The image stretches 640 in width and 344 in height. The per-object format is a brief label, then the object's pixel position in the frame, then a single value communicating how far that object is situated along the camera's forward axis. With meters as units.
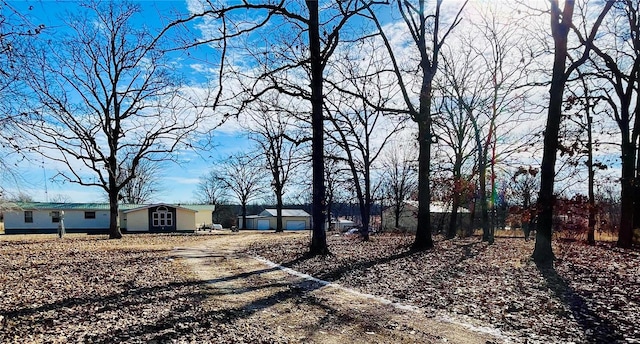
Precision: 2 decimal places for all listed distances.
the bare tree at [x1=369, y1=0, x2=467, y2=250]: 12.77
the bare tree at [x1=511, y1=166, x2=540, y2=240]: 9.01
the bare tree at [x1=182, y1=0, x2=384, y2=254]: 11.82
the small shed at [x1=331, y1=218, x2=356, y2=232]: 67.21
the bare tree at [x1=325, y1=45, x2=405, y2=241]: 19.66
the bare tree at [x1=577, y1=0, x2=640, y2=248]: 14.07
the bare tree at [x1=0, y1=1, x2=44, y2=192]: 4.86
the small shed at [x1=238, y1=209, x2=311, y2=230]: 59.25
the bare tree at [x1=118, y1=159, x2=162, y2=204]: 54.62
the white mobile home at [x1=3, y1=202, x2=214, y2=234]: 37.91
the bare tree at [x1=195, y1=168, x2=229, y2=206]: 68.44
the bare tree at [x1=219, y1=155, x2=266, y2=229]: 53.72
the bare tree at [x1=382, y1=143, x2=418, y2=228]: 44.62
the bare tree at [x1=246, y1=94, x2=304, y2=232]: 35.28
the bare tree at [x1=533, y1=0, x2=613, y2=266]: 9.14
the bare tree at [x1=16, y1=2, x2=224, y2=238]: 21.83
